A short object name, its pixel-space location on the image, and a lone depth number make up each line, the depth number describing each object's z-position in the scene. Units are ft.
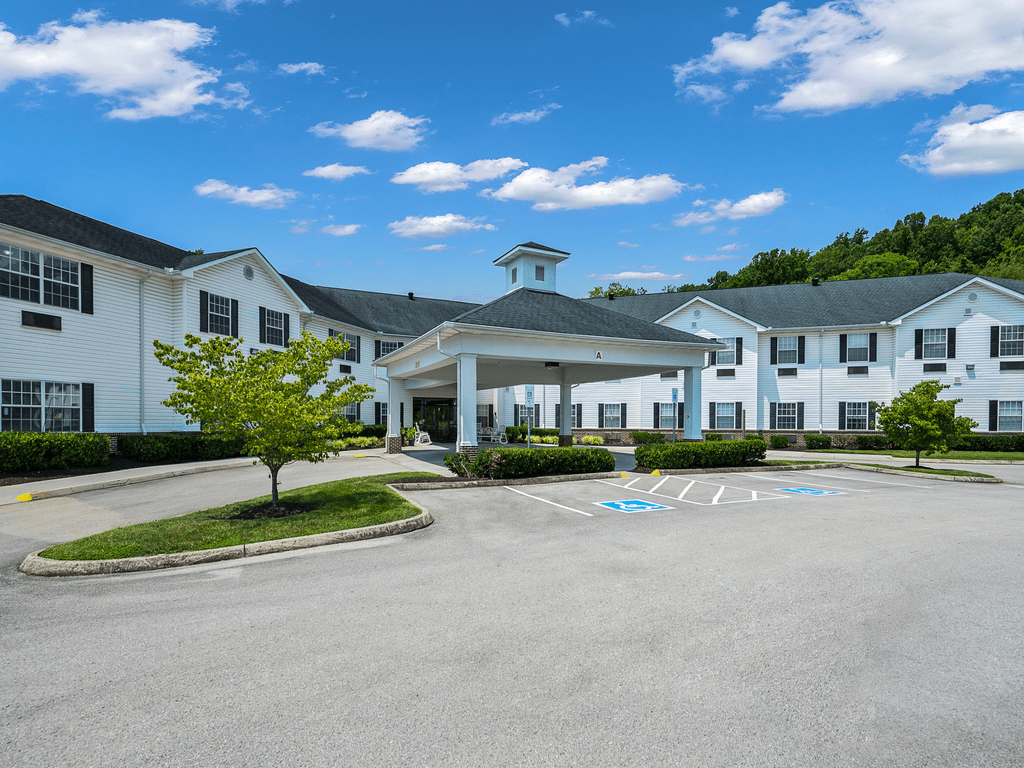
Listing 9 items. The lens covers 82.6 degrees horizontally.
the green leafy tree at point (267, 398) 32.48
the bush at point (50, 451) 51.47
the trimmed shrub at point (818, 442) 104.58
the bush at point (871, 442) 104.63
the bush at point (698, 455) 60.13
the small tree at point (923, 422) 65.10
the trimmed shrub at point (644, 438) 111.14
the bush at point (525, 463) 50.70
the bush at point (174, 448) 65.21
